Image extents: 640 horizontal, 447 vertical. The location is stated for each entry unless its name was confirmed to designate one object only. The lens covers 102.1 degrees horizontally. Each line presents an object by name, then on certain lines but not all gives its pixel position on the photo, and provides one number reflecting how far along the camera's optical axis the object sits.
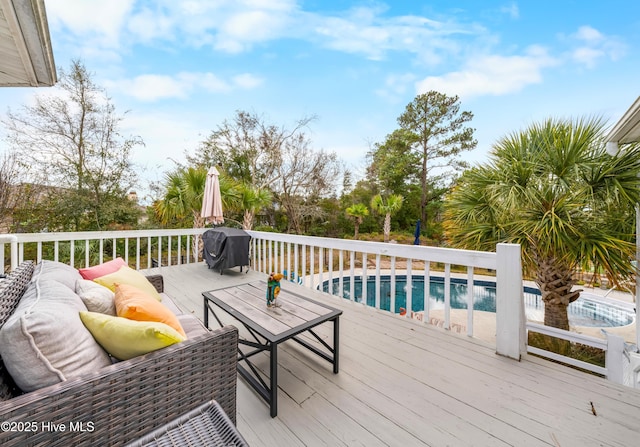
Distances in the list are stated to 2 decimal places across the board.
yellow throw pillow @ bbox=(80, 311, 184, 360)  1.08
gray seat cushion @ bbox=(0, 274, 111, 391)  0.85
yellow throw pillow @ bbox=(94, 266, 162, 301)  1.91
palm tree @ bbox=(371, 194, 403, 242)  13.17
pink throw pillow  2.07
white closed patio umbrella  5.00
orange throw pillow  1.30
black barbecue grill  4.57
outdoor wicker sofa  0.78
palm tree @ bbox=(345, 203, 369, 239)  13.03
